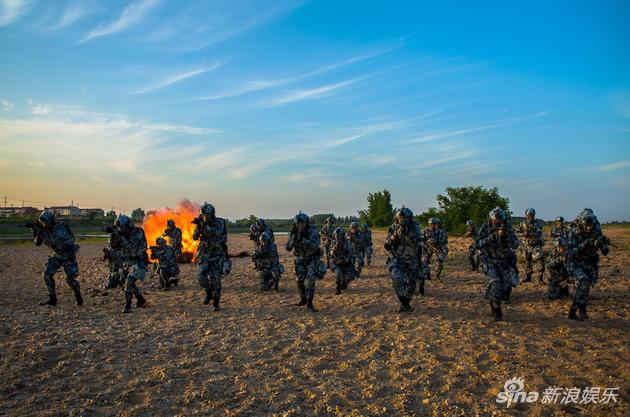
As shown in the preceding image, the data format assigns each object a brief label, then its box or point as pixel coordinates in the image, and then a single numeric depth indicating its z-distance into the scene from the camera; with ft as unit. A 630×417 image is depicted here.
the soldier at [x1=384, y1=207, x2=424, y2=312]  35.73
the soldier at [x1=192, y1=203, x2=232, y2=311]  38.17
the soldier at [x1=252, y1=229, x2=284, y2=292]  49.01
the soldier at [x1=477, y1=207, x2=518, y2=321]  31.78
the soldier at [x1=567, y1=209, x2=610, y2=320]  31.32
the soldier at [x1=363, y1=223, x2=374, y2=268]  66.36
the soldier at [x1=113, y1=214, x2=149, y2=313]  37.22
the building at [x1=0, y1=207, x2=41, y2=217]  330.13
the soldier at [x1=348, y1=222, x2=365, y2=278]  56.44
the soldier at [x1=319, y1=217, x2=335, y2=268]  66.03
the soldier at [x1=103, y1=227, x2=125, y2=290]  42.01
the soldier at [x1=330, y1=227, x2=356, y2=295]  47.50
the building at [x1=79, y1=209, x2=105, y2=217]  374.71
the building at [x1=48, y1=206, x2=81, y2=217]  392.86
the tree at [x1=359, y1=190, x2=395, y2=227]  224.12
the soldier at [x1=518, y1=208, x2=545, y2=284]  51.47
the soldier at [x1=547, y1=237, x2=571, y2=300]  37.96
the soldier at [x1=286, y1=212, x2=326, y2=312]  37.22
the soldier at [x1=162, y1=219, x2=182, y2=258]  56.08
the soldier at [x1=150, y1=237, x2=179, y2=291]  50.67
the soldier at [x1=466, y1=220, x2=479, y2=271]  58.49
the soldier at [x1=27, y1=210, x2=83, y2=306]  39.14
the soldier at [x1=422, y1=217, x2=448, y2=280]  51.70
